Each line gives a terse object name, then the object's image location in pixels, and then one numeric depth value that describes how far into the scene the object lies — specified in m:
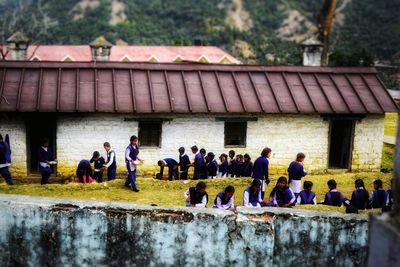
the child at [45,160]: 11.73
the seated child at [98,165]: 12.20
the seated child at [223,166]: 12.74
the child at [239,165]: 12.86
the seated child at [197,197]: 8.73
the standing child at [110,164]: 12.02
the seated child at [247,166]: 12.80
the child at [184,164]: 12.80
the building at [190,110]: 13.06
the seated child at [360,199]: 9.45
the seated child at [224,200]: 8.27
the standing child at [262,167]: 10.37
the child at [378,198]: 9.55
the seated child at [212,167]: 12.56
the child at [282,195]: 9.02
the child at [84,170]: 12.20
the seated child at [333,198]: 9.80
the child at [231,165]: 12.88
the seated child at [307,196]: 9.97
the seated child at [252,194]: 8.80
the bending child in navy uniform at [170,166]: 12.81
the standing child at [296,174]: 10.52
